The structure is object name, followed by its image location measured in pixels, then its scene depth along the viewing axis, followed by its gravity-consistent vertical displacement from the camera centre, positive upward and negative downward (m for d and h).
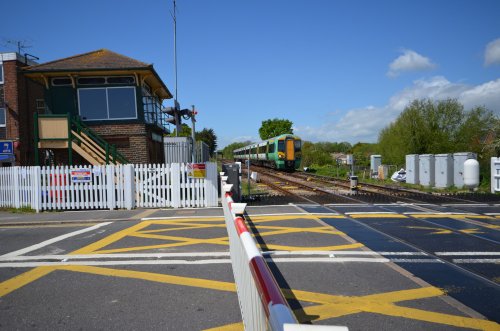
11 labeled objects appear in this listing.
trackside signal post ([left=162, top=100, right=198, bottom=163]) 12.24 +1.55
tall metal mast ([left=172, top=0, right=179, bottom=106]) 22.70 +7.42
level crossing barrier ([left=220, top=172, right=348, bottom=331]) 1.65 -0.74
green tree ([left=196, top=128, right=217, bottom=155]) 75.50 +4.69
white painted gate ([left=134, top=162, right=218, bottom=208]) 12.23 -0.93
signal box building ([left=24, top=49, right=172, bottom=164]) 18.14 +2.97
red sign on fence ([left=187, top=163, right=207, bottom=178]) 12.08 -0.38
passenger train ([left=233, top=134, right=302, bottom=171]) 33.16 +0.44
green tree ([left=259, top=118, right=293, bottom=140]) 104.94 +8.74
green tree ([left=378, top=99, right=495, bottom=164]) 33.06 +2.27
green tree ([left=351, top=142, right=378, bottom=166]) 51.20 -0.70
